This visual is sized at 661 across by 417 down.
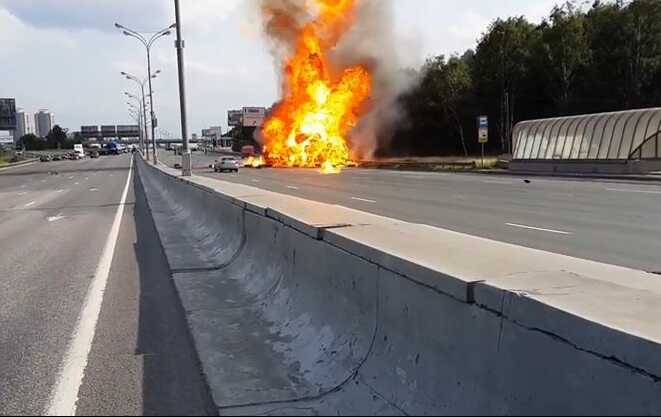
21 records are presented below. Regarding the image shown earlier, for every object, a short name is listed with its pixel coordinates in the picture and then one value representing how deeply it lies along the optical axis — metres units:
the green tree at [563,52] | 60.00
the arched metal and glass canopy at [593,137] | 32.12
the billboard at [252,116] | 123.75
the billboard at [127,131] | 194.12
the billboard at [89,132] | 197.12
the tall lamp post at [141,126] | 98.25
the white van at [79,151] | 131.23
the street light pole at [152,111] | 48.93
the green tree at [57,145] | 193.62
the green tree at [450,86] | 70.69
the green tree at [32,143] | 191.95
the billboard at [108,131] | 198.00
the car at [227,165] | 56.75
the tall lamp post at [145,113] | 76.94
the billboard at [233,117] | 172.20
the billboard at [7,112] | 111.31
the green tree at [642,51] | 55.69
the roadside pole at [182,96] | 22.05
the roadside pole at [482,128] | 39.84
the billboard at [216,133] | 191.12
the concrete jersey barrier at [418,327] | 2.64
